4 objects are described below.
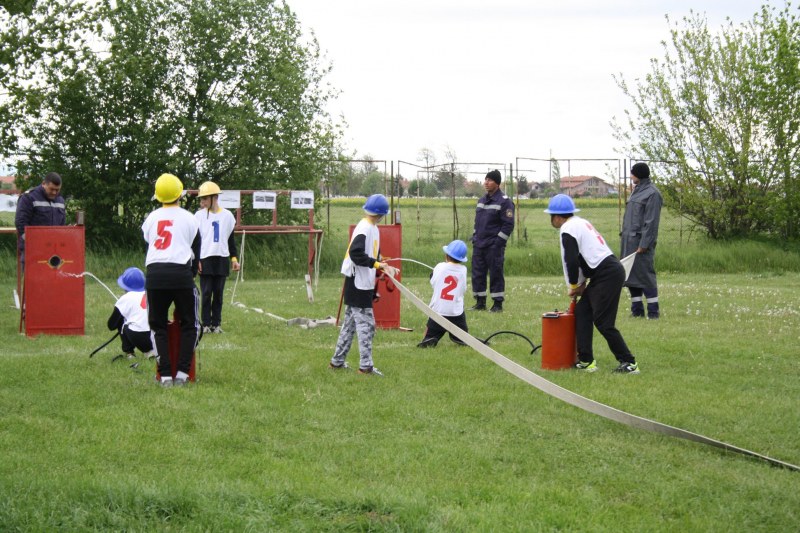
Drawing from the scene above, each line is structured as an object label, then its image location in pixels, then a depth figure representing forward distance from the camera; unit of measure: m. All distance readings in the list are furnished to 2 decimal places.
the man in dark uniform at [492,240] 14.41
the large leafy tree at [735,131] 25.42
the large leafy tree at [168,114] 22.88
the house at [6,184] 38.58
